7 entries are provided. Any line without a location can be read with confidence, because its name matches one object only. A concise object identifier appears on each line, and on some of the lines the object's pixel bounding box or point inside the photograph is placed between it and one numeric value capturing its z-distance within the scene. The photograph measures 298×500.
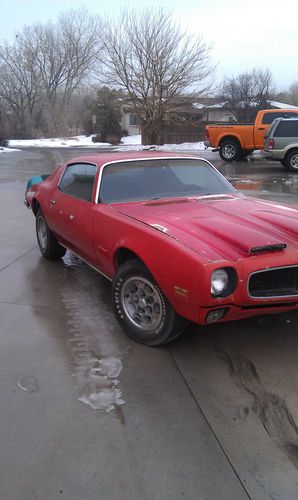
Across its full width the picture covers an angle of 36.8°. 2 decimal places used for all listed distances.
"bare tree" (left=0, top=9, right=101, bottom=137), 55.31
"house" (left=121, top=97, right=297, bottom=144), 32.56
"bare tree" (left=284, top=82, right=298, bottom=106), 62.50
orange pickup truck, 18.98
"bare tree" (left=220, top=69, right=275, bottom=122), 40.19
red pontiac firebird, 2.95
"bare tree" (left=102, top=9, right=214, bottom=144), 29.77
